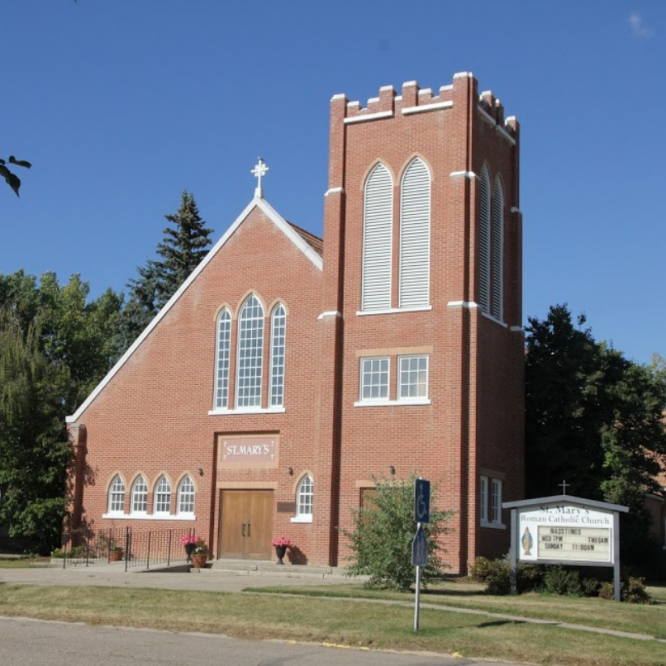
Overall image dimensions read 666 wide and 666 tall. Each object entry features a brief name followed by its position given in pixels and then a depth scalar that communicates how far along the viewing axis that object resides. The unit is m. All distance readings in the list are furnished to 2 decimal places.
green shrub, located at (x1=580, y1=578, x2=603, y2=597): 23.48
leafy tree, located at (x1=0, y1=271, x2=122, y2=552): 35.28
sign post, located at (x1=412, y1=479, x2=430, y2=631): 15.69
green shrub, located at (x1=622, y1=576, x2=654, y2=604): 22.88
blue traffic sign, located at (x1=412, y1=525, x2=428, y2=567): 15.68
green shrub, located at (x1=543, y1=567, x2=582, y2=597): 23.53
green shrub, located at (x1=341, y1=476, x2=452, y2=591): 21.72
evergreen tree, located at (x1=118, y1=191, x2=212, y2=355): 53.06
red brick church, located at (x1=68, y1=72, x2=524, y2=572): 29.08
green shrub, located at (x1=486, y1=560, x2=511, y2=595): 23.89
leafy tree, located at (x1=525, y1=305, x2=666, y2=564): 31.22
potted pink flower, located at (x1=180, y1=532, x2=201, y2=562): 31.44
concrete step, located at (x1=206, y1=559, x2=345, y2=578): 27.84
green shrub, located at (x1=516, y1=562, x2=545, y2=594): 24.27
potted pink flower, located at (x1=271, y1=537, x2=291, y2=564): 30.22
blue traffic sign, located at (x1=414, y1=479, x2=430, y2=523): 15.96
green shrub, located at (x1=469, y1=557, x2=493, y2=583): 26.18
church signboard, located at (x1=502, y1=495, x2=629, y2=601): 23.11
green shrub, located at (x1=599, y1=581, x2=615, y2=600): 22.94
